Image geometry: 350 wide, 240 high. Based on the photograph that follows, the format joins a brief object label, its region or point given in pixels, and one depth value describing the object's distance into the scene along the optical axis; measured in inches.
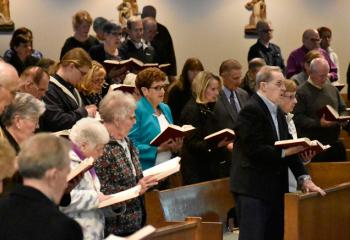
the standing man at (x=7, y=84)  229.9
